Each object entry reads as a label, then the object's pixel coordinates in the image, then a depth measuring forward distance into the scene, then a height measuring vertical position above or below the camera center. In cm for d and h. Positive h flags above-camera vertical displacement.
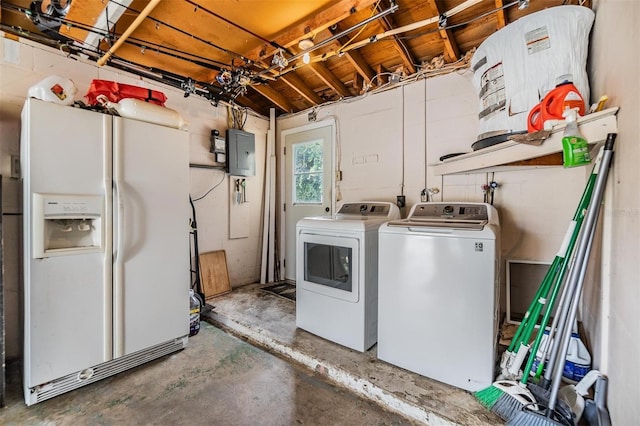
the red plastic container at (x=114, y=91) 203 +89
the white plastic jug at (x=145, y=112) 195 +73
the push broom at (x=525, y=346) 143 -79
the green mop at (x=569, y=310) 125 -48
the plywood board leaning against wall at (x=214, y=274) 325 -77
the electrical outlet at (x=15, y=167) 209 +33
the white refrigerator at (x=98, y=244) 164 -24
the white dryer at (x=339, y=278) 212 -56
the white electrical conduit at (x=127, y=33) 186 +136
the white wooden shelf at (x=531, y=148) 121 +35
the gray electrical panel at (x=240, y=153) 346 +74
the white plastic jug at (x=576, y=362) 154 -86
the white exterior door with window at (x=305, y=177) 355 +45
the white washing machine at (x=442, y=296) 164 -55
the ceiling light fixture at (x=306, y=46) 232 +141
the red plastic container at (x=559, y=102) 136 +54
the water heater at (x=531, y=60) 146 +84
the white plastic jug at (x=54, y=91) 172 +76
